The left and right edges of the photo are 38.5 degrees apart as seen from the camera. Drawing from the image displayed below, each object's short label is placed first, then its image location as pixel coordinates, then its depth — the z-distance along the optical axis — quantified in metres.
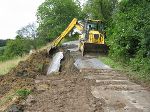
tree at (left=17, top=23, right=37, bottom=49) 35.76
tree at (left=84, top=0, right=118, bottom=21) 23.08
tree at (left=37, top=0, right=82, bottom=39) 32.65
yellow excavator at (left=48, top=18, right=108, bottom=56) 14.01
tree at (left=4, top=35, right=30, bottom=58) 34.34
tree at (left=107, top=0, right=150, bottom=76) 10.34
